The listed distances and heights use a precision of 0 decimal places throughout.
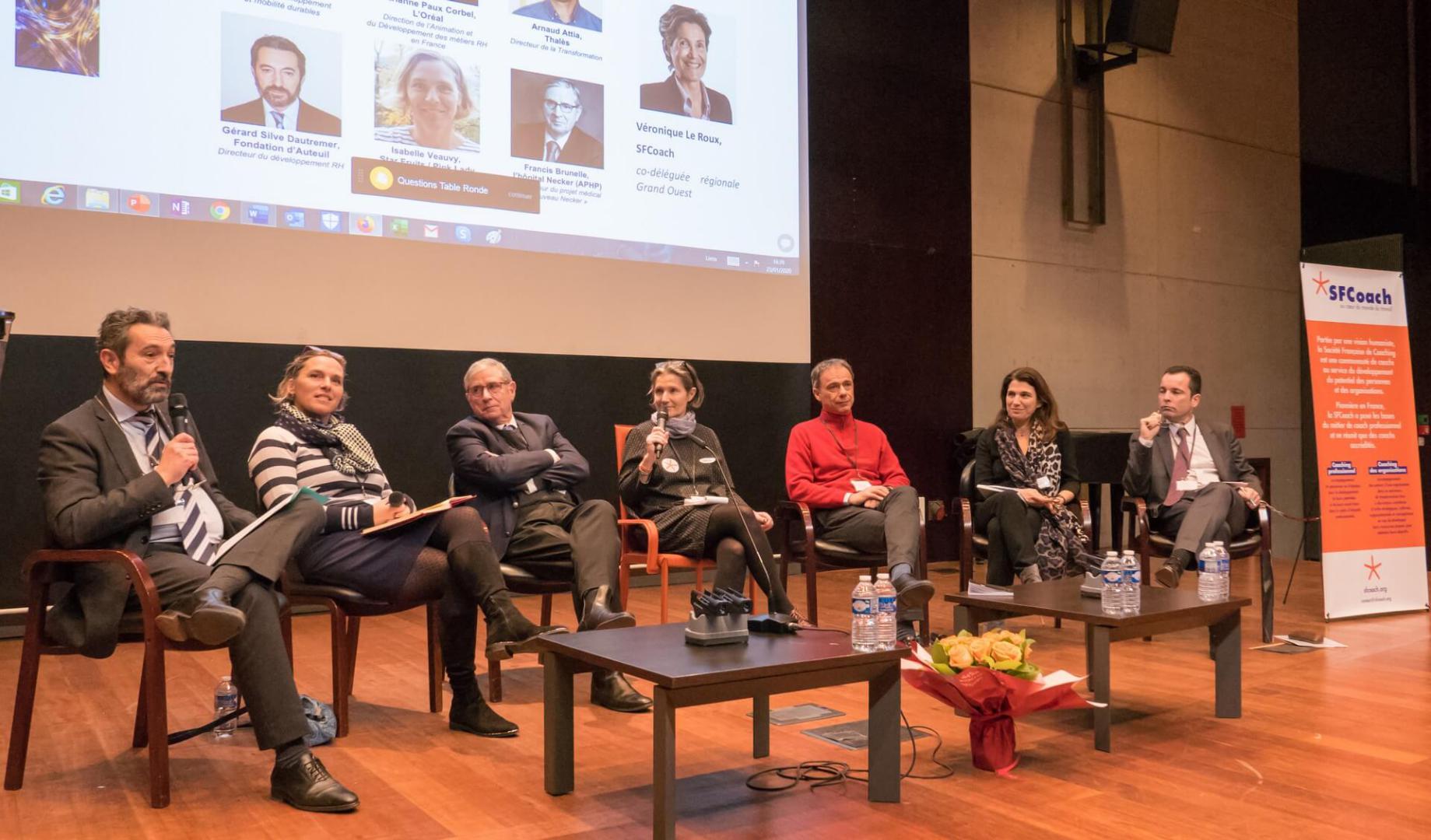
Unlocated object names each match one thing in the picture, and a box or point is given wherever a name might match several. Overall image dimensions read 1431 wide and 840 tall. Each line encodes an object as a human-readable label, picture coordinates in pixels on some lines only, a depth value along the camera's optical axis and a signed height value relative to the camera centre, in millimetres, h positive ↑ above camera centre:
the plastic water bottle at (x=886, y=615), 2377 -352
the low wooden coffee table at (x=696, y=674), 2004 -423
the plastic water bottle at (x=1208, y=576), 3148 -360
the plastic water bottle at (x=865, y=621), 2305 -348
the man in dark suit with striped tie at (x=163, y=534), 2234 -175
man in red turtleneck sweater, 3836 -107
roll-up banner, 4547 +38
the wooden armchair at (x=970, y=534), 4031 -298
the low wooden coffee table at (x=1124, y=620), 2707 -435
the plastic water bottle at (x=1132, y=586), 2855 -351
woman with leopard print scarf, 4043 -130
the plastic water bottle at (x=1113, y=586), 2875 -347
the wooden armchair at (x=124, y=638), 2227 -400
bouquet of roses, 2443 -513
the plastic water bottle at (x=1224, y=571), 3218 -359
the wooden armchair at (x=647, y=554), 3561 -330
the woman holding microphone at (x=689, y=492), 3492 -130
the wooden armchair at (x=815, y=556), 3896 -365
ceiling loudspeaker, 6539 +2528
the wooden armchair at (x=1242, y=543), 4117 -346
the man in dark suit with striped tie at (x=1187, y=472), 4148 -79
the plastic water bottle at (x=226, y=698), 2951 -650
